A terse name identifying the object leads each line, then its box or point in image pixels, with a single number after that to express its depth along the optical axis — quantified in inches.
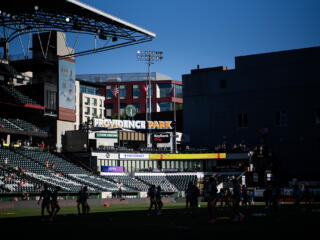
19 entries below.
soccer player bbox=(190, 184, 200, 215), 1247.4
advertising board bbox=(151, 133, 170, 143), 3641.7
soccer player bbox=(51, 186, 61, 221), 1137.7
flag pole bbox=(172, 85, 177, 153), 3661.4
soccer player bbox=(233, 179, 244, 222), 1027.6
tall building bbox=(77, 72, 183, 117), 6033.5
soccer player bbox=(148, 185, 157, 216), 1337.4
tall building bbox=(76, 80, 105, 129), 5516.7
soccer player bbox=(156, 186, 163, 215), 1325.0
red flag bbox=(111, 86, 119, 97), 3773.4
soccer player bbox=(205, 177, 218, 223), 1029.2
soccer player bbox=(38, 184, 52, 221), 1162.6
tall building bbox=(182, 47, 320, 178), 3526.1
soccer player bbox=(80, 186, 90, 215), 1301.6
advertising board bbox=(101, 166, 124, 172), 3205.5
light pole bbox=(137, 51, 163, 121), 3970.0
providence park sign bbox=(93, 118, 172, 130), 3463.6
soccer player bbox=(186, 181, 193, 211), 1295.5
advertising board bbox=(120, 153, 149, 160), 3403.1
